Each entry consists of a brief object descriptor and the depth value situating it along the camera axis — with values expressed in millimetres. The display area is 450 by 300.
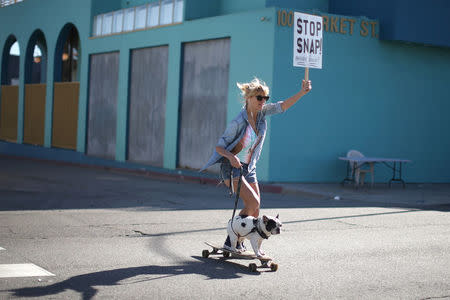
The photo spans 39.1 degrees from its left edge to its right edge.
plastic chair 17156
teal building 18297
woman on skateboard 7148
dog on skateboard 6734
